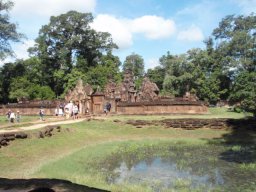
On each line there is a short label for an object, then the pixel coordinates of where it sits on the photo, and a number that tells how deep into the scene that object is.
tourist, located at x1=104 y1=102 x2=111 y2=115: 24.38
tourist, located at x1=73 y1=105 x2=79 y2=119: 20.81
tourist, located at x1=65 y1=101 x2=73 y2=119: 21.02
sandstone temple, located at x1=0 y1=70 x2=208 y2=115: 24.84
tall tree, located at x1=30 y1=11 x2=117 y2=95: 45.84
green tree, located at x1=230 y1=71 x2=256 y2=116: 21.55
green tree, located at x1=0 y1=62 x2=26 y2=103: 40.61
